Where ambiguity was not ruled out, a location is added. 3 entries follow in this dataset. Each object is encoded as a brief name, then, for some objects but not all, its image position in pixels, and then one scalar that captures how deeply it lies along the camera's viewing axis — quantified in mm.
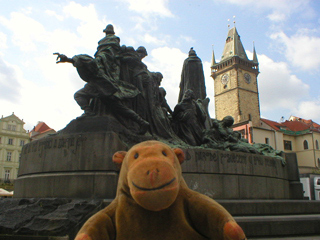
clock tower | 77888
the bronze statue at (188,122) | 10383
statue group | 8164
